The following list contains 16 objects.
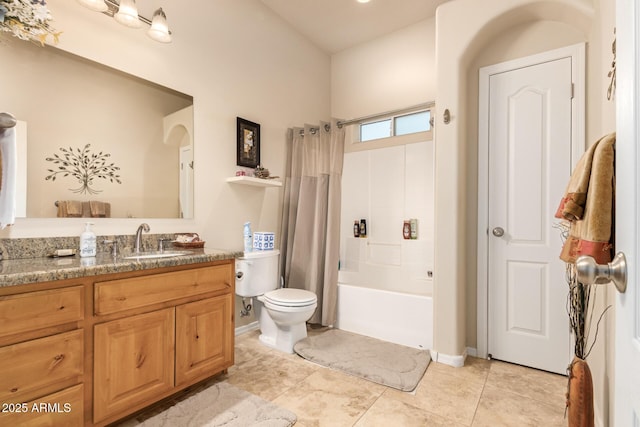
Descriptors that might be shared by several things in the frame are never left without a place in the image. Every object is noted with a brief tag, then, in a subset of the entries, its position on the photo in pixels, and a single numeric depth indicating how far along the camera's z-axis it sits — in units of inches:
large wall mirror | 64.5
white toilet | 94.0
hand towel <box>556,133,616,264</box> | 39.3
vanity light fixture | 69.3
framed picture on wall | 108.7
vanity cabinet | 55.8
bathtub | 96.5
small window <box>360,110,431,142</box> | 132.4
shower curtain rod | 104.2
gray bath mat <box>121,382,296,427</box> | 62.5
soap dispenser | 67.0
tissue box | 105.4
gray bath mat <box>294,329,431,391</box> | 80.4
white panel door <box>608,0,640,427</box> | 20.4
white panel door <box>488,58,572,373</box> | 83.5
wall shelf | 103.2
